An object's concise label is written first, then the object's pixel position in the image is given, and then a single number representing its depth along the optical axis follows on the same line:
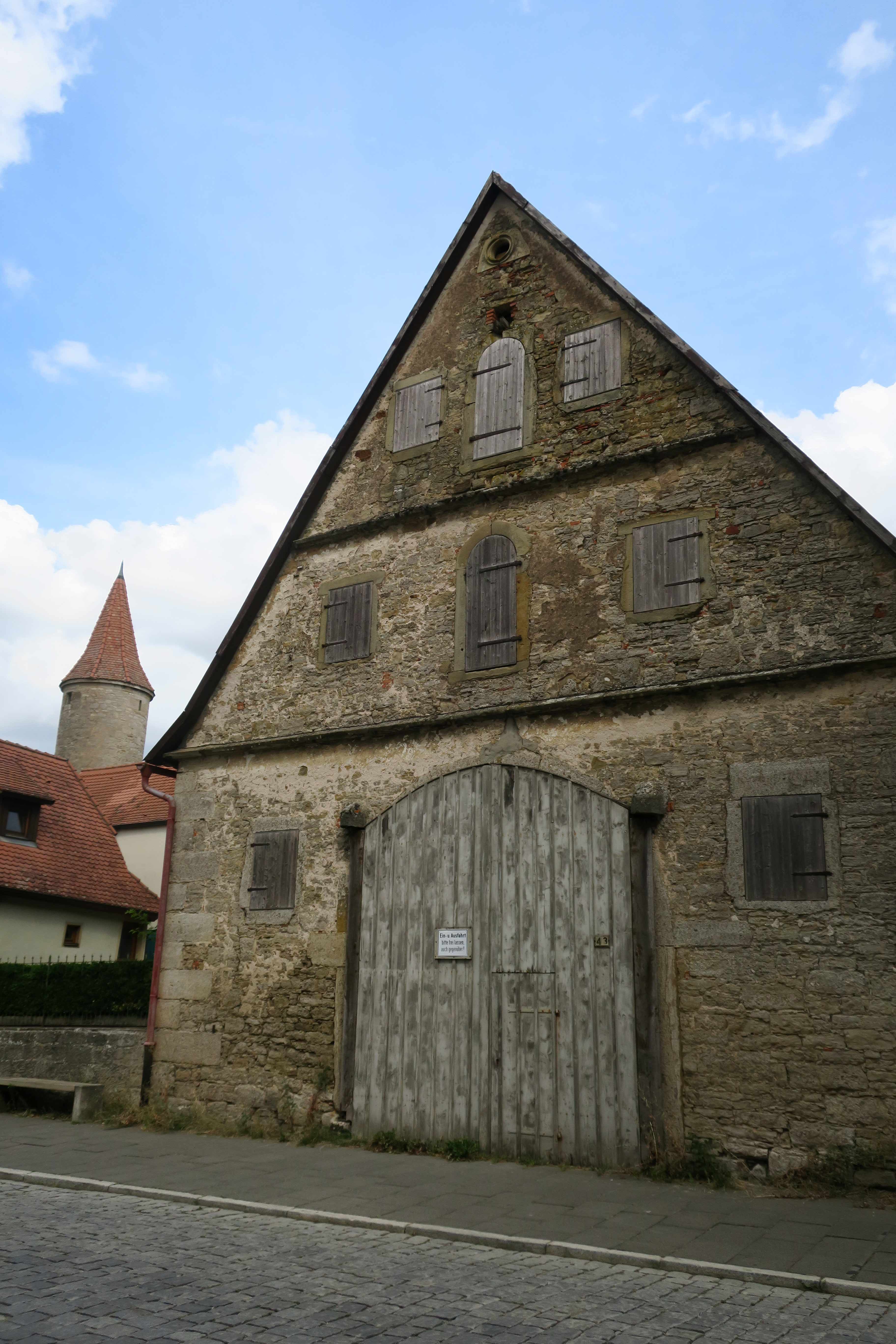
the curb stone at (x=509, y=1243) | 5.35
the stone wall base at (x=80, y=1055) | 11.10
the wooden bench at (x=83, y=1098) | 11.00
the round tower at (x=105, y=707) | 39.34
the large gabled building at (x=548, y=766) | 8.11
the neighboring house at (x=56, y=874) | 19.20
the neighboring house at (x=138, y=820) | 27.28
